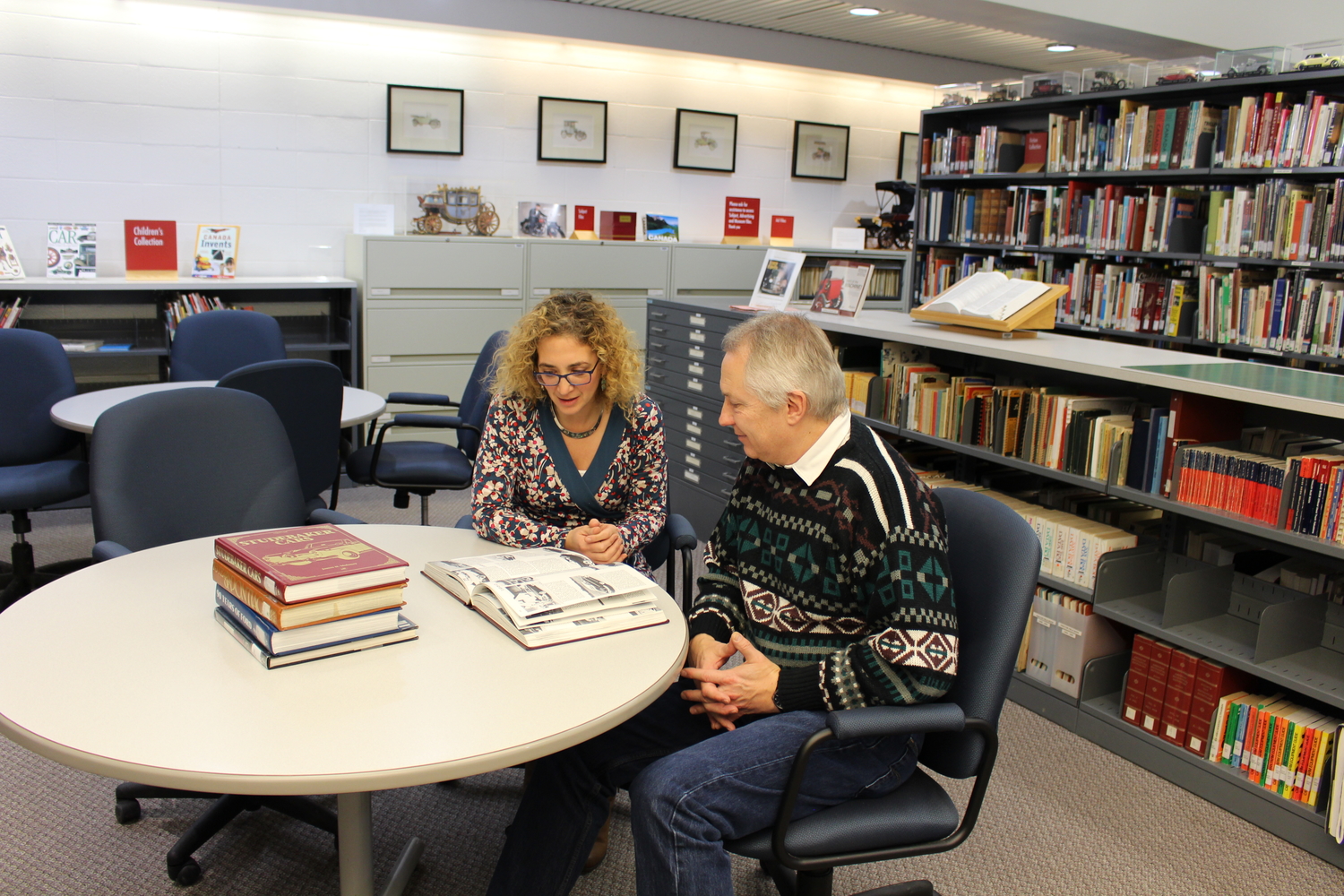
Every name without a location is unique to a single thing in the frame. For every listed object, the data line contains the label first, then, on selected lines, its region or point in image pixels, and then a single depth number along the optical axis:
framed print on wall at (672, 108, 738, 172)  6.63
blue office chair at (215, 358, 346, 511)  2.98
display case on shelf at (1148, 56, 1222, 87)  4.67
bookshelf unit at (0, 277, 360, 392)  4.97
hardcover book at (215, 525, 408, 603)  1.45
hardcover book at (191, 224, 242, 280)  5.34
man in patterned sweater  1.53
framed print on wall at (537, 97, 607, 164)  6.18
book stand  3.22
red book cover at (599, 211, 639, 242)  6.12
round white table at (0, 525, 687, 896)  1.21
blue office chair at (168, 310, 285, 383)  4.27
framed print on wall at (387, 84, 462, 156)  5.79
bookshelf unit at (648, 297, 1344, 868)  2.42
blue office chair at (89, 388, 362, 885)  2.14
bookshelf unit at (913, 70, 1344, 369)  4.33
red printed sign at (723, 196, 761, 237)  6.60
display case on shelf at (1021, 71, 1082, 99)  5.28
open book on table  1.60
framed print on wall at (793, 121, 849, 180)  7.08
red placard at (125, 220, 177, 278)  5.10
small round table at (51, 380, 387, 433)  3.19
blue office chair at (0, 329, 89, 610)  3.53
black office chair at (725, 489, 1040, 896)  1.50
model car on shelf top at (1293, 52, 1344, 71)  4.25
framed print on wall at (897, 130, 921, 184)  7.54
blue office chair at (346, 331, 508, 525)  3.70
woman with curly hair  2.18
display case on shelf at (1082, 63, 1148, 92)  4.96
